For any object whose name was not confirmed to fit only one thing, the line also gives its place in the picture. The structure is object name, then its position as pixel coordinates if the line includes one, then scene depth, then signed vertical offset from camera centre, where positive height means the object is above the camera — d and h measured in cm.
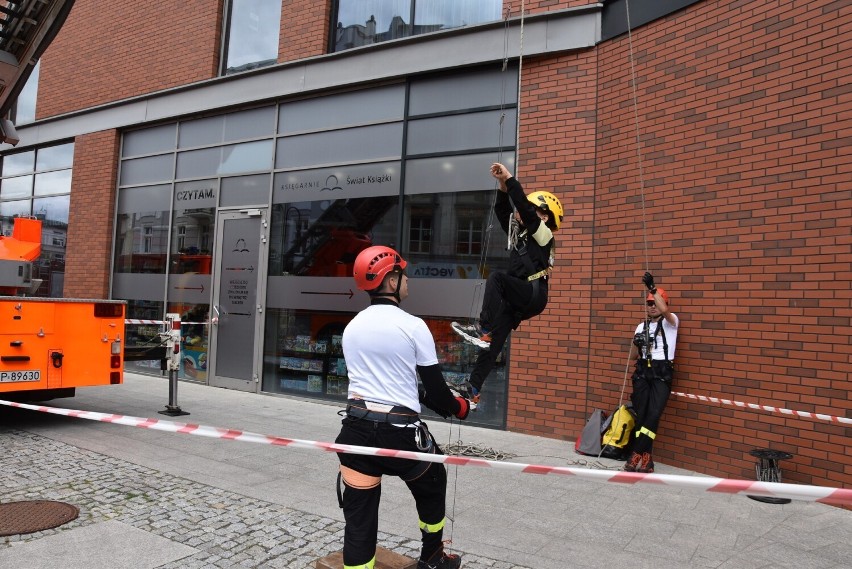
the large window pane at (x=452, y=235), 818 +115
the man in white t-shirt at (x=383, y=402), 293 -42
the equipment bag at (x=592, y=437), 669 -122
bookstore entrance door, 1039 +16
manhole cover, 413 -153
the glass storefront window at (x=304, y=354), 961 -68
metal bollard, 813 -67
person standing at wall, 611 -43
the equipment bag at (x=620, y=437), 654 -117
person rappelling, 403 +27
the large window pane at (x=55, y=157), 1360 +322
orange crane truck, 671 -41
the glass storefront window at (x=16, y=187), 1446 +265
